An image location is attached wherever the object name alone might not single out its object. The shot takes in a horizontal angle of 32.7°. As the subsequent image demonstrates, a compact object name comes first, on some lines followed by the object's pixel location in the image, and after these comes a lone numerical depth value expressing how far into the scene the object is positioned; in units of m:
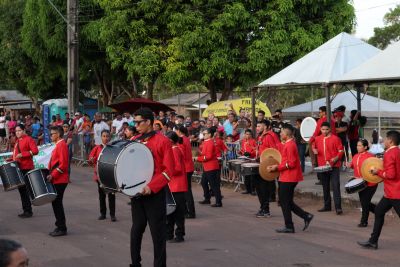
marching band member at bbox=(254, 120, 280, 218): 12.77
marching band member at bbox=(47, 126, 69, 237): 10.76
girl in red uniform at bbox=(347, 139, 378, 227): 11.23
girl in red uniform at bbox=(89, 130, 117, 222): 12.41
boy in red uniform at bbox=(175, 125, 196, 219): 12.09
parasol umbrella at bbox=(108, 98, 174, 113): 24.62
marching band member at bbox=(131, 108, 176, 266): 7.53
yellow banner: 24.78
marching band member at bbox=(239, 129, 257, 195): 15.20
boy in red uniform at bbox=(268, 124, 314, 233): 10.88
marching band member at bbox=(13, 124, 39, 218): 12.75
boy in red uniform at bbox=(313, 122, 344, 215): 13.09
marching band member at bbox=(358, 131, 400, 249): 9.26
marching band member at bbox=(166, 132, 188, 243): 10.27
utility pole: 26.48
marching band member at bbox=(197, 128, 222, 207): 13.83
